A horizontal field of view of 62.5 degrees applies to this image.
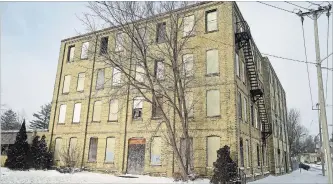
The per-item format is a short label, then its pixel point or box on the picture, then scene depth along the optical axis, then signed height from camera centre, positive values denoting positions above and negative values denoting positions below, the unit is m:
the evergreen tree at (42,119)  60.20 +5.65
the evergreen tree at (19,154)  23.70 -0.85
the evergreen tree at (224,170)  15.70 -1.05
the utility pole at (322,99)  11.75 +2.41
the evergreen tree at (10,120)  61.71 +5.63
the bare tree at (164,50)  17.69 +6.85
